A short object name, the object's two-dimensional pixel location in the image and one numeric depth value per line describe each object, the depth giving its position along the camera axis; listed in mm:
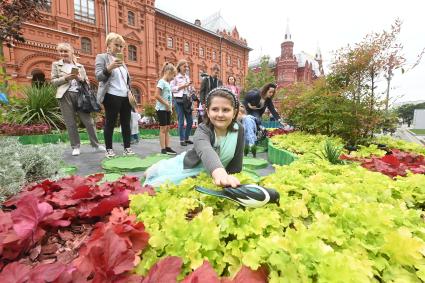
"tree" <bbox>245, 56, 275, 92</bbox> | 32366
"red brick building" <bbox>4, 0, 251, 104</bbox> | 14273
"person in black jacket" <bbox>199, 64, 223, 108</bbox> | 5812
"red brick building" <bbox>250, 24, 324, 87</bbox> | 38188
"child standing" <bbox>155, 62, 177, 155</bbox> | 4711
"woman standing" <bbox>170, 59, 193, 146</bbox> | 5594
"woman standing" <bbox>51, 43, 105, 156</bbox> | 4125
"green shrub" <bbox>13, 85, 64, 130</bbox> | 7242
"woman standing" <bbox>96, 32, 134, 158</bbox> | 3857
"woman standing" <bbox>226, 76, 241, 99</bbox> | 6474
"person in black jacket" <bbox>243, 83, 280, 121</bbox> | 6066
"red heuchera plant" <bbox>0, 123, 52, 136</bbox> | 5953
